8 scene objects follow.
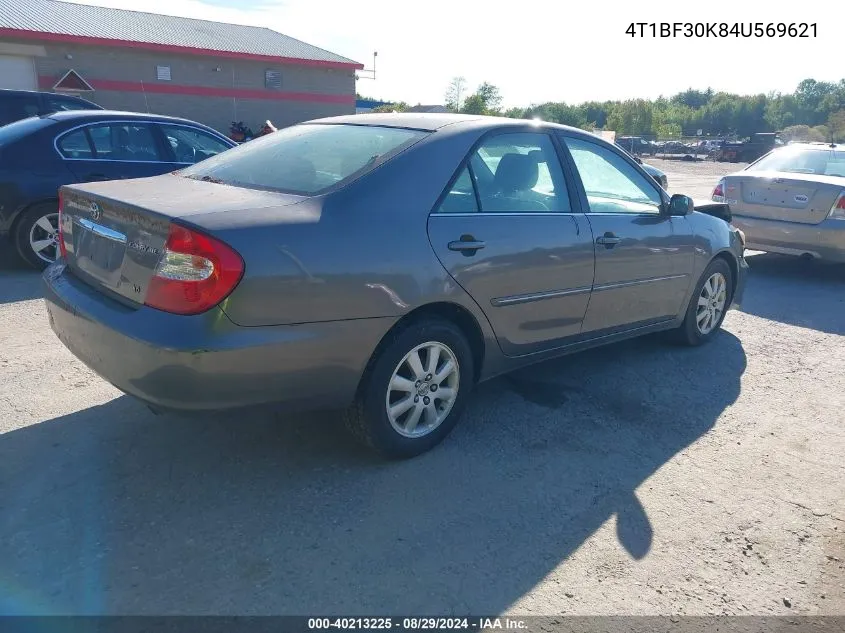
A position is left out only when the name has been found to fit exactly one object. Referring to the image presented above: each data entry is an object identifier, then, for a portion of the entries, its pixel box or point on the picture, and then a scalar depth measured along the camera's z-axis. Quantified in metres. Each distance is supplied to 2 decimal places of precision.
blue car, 6.21
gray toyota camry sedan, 2.70
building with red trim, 21.16
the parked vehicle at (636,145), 47.59
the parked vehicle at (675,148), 55.05
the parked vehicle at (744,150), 48.34
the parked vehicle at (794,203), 7.55
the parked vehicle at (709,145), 56.84
